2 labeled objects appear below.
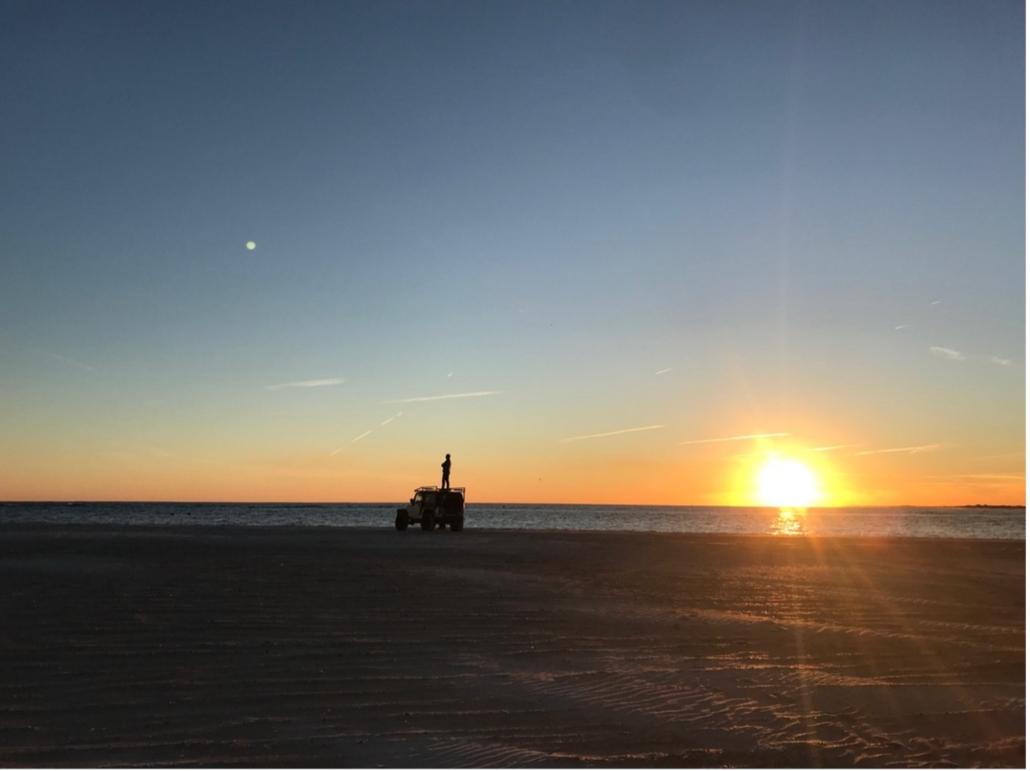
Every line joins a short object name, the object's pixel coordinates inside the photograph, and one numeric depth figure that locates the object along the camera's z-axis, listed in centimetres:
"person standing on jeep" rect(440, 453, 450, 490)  4772
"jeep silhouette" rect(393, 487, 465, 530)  4691
